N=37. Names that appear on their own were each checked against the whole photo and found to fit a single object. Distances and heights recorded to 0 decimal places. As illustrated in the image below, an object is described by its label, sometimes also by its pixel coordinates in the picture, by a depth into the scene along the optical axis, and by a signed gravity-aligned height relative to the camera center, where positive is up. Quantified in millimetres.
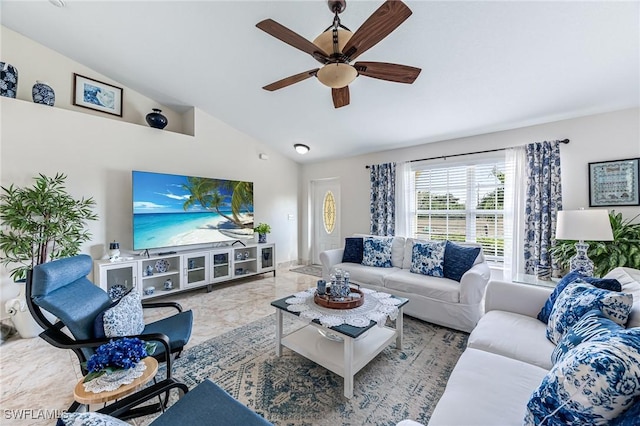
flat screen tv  3477 +41
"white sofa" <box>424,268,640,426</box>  1062 -809
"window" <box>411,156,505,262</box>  3650 +133
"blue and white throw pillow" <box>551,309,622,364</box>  1031 -503
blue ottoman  1094 -874
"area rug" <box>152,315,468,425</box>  1612 -1226
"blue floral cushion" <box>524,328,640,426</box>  703 -502
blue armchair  1486 -583
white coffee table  1718 -1038
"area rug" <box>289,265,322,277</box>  5039 -1175
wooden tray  2051 -719
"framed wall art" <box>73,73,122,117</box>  3363 +1586
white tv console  3164 -811
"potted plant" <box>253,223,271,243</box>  4781 -342
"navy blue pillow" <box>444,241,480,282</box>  2930 -552
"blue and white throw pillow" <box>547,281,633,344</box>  1238 -486
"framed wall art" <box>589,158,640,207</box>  2746 +309
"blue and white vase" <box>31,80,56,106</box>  2938 +1359
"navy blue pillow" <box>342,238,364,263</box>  3844 -569
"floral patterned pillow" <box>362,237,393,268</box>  3617 -571
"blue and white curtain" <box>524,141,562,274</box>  3107 +120
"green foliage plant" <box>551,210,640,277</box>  2533 -369
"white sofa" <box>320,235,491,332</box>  2588 -852
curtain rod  3094 +849
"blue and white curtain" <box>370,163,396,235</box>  4484 +235
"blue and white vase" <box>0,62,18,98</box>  2740 +1417
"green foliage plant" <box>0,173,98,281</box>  2568 -127
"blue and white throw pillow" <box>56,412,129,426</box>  598 -498
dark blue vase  3752 +1350
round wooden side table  1123 -800
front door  5504 -81
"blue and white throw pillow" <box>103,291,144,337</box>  1601 -684
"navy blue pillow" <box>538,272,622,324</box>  1510 -457
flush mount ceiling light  4639 +1150
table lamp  2135 -152
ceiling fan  1404 +1033
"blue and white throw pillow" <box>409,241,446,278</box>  3107 -573
